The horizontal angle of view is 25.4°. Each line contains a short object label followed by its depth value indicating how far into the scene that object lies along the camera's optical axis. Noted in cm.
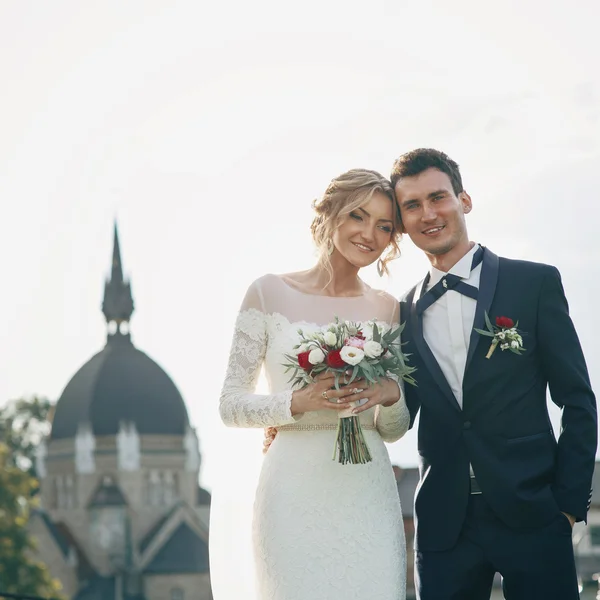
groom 576
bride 598
